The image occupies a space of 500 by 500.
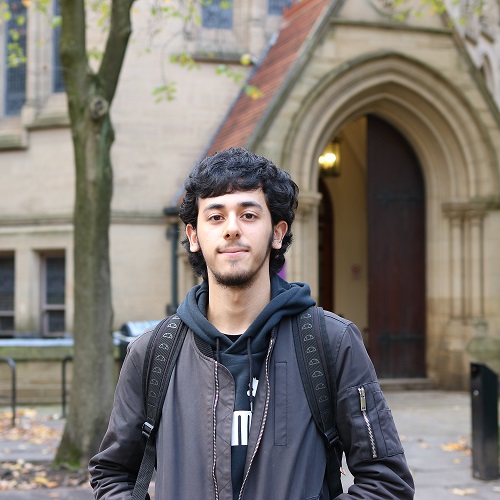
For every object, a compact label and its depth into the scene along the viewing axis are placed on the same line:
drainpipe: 14.21
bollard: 7.28
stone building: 12.39
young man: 2.23
